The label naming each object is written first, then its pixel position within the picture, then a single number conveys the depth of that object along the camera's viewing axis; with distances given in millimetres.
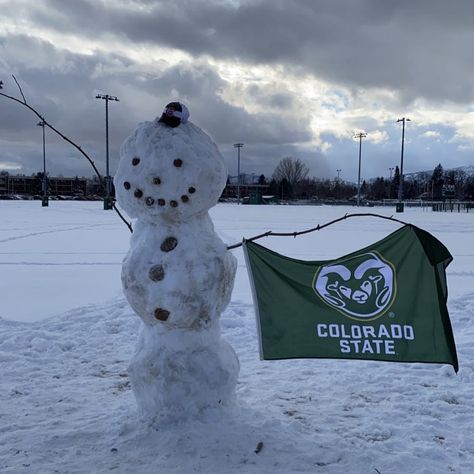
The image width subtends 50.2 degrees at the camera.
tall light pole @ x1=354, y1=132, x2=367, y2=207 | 69125
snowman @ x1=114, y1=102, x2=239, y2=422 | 3607
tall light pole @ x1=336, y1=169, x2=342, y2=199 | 124212
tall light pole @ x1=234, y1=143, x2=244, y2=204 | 72712
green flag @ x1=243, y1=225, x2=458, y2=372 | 3863
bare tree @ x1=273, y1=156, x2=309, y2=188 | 117375
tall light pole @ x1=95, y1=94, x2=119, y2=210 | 33188
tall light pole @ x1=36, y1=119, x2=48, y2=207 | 46325
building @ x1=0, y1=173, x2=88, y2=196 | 134125
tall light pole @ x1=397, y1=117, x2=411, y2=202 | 48562
